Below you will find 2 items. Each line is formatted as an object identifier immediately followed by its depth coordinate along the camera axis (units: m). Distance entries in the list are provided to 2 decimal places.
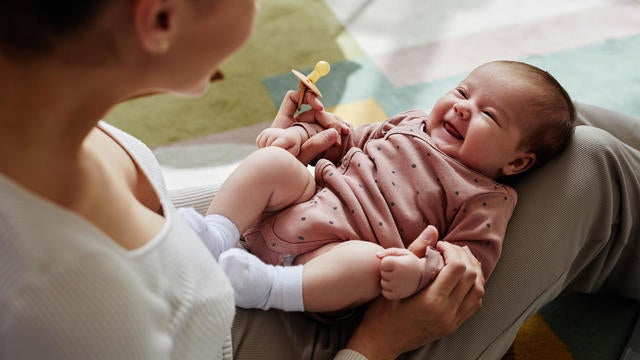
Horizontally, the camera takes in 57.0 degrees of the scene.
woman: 0.40
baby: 0.81
